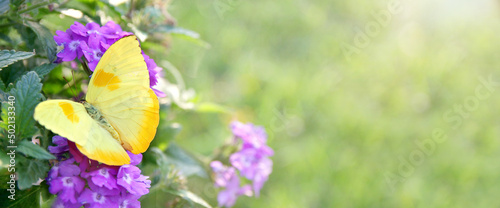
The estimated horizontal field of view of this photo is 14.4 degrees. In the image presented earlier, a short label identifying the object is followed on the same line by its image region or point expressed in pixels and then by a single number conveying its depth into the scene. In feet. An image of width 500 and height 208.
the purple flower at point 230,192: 3.00
